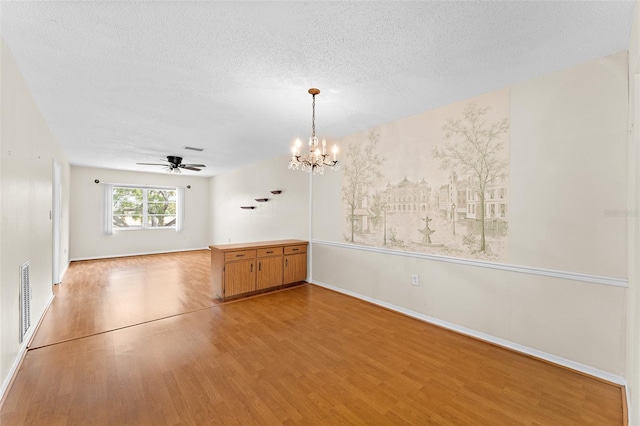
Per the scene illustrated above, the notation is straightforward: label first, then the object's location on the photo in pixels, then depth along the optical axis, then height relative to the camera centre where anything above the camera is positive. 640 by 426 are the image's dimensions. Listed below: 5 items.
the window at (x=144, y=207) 7.77 +0.17
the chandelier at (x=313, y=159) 2.67 +0.55
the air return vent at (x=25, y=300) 2.42 -0.82
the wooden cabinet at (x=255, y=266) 4.03 -0.88
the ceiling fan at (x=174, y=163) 5.61 +1.08
